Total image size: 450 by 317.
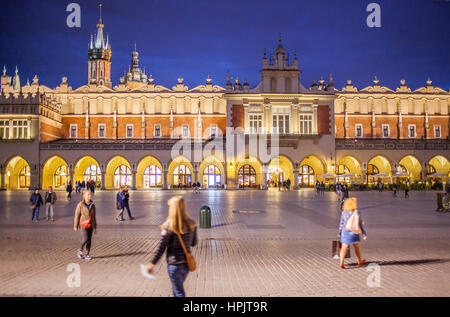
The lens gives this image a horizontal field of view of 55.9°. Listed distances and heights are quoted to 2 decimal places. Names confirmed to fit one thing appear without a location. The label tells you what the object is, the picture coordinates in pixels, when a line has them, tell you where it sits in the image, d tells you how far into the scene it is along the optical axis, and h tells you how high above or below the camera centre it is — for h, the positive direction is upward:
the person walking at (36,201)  17.30 -1.13
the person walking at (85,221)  10.32 -1.17
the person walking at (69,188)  30.38 -1.11
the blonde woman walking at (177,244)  5.66 -0.97
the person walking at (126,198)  18.26 -1.10
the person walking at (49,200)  18.27 -1.16
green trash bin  15.82 -1.75
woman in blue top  9.30 -1.36
